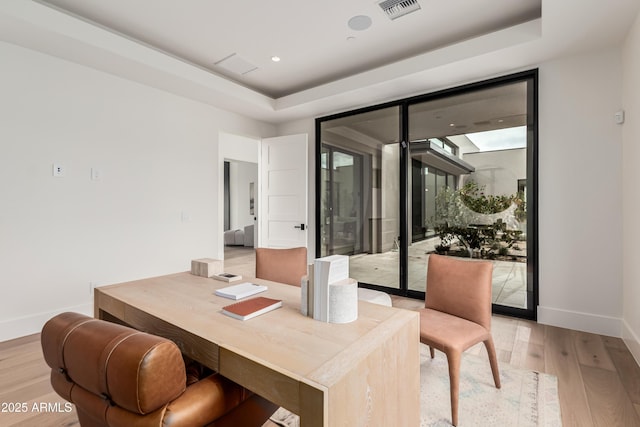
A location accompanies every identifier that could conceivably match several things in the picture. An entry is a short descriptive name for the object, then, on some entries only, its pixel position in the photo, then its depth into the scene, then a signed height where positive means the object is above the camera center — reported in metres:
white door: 4.61 +0.31
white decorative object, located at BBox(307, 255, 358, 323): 1.29 -0.34
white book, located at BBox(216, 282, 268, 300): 1.62 -0.42
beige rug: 1.68 -1.11
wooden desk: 0.89 -0.46
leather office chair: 0.83 -0.46
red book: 1.35 -0.43
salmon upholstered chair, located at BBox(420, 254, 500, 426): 1.71 -0.64
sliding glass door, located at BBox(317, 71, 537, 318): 3.20 +0.30
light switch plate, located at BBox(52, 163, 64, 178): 2.93 +0.41
